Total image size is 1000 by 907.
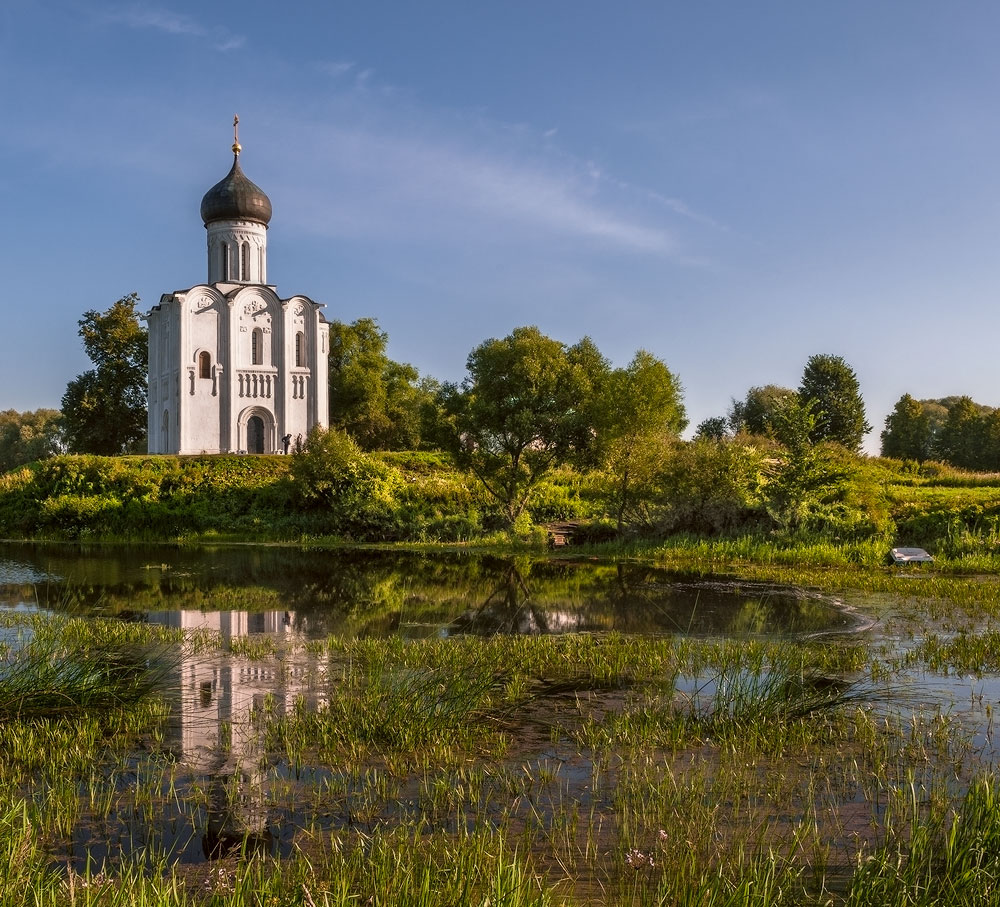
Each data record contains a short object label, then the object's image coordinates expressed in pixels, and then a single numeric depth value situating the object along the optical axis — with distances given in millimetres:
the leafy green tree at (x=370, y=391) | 51938
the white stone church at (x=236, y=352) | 43938
